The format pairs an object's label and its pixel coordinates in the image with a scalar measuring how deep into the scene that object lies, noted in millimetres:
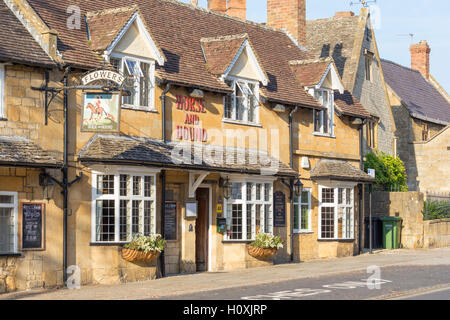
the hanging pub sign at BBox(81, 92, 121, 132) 18500
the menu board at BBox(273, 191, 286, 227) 25203
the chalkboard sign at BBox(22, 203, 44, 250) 18094
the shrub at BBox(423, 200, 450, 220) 31844
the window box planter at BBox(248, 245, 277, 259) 23422
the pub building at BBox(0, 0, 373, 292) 18438
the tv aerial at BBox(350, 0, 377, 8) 36831
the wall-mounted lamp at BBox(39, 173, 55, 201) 18406
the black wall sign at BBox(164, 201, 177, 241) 21734
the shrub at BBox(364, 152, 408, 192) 35625
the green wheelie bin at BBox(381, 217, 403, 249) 30953
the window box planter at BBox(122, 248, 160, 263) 19484
